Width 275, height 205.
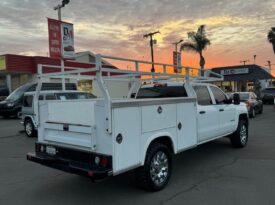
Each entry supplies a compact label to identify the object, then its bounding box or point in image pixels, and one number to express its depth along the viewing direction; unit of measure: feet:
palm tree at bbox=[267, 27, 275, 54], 110.38
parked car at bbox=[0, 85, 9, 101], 65.34
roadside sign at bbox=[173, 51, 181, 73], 80.15
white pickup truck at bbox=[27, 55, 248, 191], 10.41
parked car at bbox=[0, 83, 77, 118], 46.32
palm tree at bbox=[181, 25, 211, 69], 97.77
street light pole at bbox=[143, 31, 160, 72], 96.88
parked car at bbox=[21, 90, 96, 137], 26.50
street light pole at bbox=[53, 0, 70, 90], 47.61
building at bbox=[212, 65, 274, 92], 91.12
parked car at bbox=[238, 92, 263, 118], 39.46
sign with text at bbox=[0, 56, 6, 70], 67.12
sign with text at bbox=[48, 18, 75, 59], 41.05
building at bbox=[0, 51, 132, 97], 67.21
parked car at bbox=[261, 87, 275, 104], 68.04
